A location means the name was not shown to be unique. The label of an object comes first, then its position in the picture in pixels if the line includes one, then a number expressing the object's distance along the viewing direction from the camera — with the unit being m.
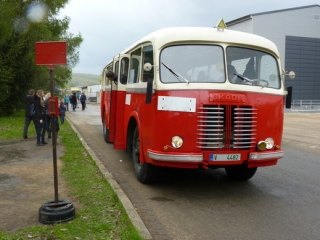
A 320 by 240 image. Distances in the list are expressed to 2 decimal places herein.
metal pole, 5.00
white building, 39.03
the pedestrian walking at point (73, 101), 36.78
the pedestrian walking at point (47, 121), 12.27
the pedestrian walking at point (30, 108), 12.62
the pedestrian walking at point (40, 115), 11.88
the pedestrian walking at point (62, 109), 17.25
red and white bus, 5.89
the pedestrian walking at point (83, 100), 37.55
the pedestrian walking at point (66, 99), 35.04
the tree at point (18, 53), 23.05
